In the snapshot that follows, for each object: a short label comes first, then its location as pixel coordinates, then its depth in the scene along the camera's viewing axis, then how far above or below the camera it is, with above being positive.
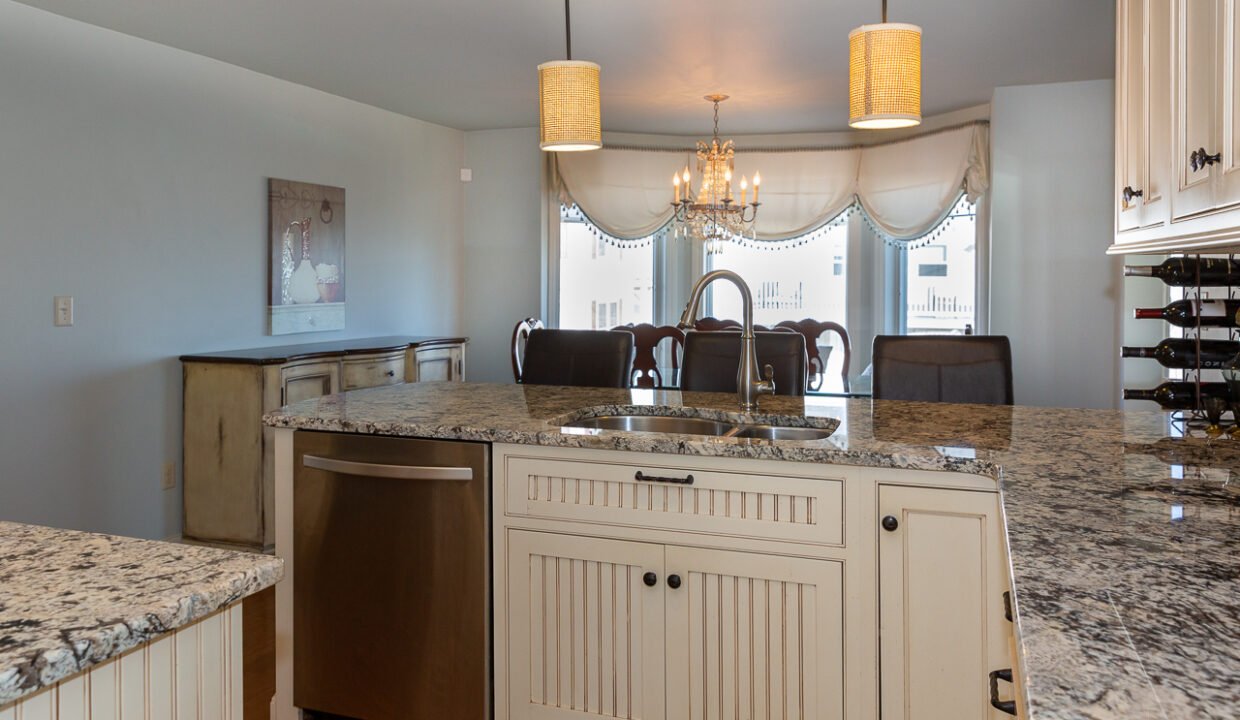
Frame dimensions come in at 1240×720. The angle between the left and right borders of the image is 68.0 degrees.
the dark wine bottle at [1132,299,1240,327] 2.13 +0.09
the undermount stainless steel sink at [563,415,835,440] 2.41 -0.21
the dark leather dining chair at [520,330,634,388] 3.27 -0.02
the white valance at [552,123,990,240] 5.94 +1.13
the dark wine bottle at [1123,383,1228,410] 2.17 -0.10
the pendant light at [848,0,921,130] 2.23 +0.69
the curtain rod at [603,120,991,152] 6.19 +1.40
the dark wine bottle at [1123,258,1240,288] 2.20 +0.19
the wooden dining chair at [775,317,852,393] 4.89 +0.08
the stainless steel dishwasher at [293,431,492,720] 2.20 -0.56
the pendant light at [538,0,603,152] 2.50 +0.69
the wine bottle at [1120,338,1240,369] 2.11 -0.01
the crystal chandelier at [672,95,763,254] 5.33 +0.91
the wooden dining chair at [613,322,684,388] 5.03 -0.03
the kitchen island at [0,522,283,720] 0.84 -0.26
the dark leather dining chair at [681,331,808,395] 3.09 -0.03
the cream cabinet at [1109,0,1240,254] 1.19 +0.37
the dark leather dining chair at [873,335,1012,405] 2.86 -0.05
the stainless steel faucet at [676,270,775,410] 2.54 -0.04
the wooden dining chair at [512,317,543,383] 5.04 +0.10
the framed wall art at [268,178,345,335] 4.72 +0.51
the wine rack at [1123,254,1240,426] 2.10 +0.00
